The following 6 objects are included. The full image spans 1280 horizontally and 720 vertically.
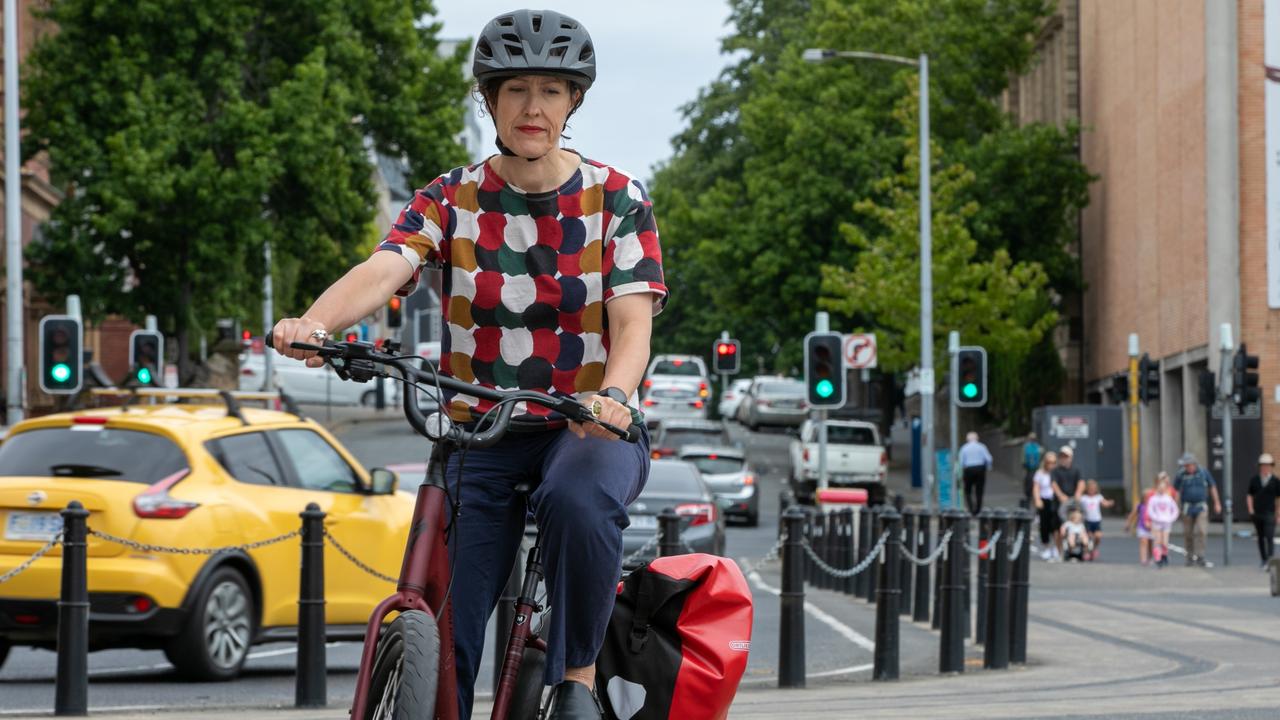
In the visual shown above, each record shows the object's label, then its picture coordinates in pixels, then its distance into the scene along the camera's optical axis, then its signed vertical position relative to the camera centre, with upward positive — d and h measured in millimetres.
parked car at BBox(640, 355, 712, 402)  74938 +4947
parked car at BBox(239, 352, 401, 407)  66938 +3904
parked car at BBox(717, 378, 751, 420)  86688 +4401
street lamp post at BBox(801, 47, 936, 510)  39969 +5093
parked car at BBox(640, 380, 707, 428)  72125 +3579
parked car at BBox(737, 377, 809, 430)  74062 +3609
